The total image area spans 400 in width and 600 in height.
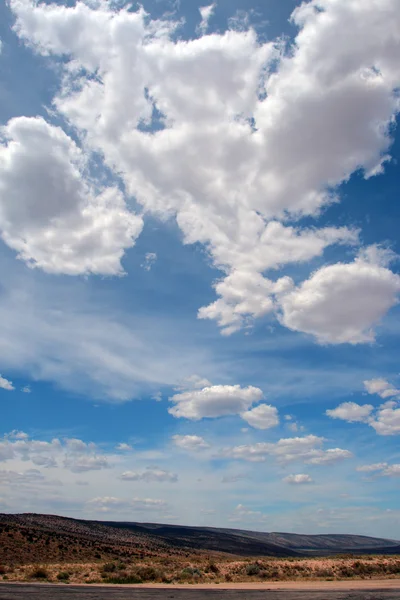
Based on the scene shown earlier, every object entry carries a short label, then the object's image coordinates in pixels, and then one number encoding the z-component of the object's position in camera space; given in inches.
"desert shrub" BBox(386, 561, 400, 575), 1720.0
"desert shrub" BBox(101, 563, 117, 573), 1706.3
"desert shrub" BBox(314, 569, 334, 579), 1598.2
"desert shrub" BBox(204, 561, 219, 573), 1766.0
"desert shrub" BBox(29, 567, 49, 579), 1507.5
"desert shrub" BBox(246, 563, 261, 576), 1656.0
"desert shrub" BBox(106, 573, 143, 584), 1434.5
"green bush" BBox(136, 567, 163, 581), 1515.7
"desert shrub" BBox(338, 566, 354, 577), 1628.9
